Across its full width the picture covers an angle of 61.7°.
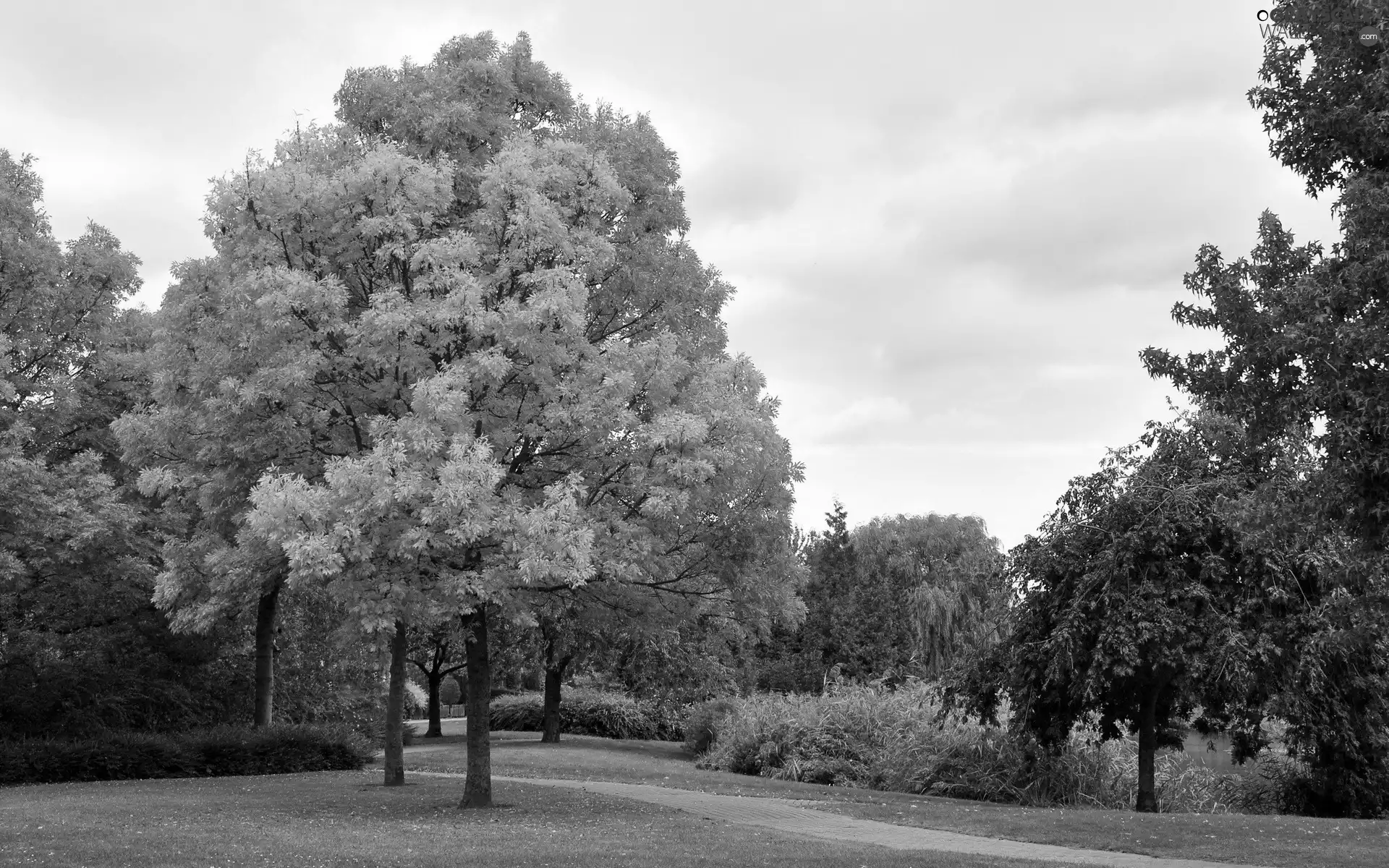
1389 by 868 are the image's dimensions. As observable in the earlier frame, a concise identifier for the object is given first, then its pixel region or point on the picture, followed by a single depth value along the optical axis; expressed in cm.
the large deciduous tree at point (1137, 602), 1662
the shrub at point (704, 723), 3148
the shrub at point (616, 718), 3928
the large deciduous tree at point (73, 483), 2158
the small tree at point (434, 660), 3469
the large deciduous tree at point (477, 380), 1332
